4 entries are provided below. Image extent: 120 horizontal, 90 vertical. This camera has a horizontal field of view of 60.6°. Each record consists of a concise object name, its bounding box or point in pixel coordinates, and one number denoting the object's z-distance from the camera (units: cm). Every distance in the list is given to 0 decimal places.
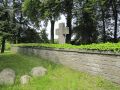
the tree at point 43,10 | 1255
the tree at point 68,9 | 1289
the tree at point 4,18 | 809
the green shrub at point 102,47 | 430
